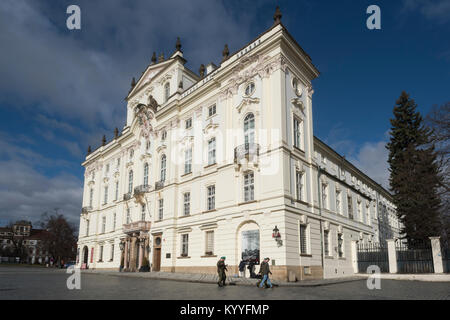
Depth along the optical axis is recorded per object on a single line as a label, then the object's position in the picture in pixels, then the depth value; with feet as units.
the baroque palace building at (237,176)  76.95
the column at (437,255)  73.54
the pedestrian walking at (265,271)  55.30
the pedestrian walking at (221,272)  58.65
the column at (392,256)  81.94
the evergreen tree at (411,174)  68.21
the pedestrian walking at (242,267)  76.08
